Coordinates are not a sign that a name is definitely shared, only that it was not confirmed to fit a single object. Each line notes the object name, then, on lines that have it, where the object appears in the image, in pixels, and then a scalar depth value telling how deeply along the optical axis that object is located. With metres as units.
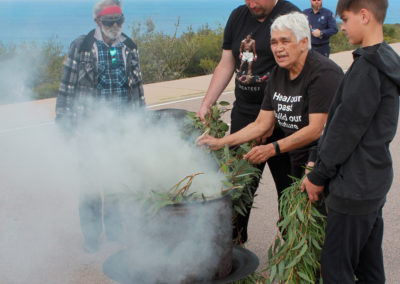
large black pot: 2.82
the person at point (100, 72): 3.96
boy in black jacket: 2.39
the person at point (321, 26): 9.82
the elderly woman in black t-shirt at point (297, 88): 3.06
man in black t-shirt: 3.63
